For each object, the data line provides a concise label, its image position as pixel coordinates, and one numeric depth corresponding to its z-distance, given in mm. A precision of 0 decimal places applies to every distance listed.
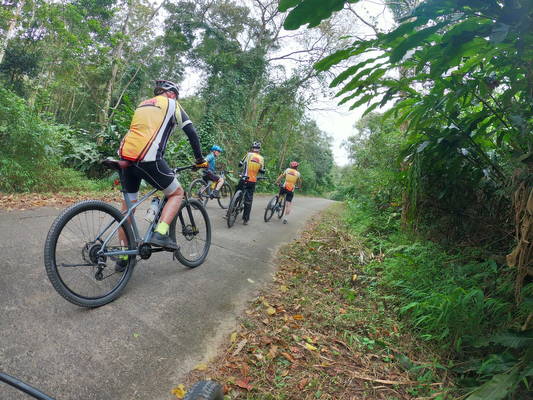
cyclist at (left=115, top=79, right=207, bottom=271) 2545
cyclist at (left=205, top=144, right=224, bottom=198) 7969
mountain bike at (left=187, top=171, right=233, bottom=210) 7887
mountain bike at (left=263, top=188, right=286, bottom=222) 8019
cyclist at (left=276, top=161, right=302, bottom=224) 8391
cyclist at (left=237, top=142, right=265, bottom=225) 6570
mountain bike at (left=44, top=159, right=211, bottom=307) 2113
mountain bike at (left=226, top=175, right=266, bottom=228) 6102
